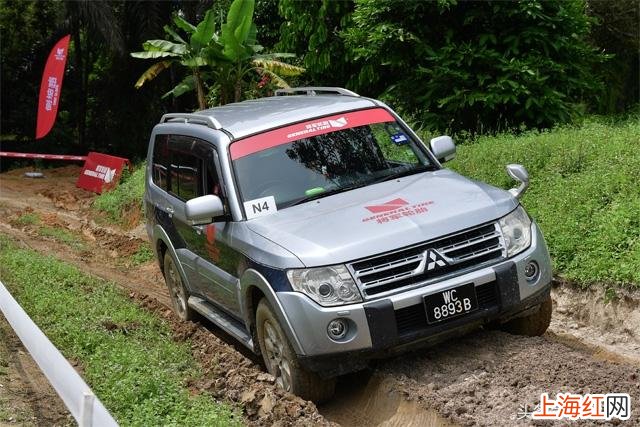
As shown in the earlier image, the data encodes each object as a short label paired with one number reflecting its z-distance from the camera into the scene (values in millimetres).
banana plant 16922
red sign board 21250
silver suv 5668
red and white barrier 23125
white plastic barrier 4121
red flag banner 24594
